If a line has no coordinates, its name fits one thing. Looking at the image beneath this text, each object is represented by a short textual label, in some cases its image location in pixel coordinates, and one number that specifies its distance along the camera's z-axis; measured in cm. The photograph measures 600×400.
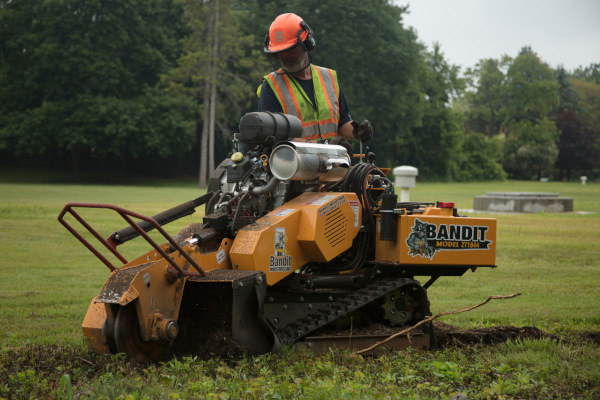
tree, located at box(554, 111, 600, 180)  9081
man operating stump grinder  805
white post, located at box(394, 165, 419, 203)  2517
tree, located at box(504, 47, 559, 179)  8844
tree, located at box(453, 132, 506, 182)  7844
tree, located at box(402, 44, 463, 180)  7356
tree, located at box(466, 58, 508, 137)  10550
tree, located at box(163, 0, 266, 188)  4953
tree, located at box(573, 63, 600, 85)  14438
